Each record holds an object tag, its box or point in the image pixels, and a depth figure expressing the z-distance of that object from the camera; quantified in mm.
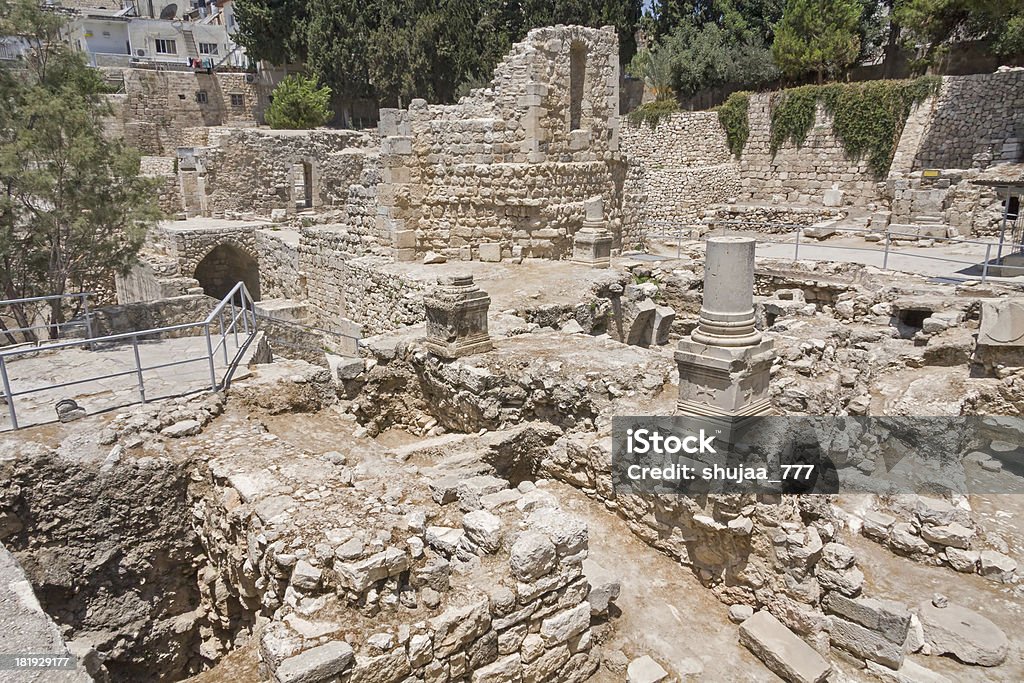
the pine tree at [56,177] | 11852
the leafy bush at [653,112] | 29870
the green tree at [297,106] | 31188
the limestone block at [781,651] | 5285
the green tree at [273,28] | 34875
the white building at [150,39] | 39438
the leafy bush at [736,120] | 27797
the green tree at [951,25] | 22250
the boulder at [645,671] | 5195
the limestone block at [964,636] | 5480
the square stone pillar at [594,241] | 15148
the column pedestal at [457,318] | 9055
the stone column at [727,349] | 6551
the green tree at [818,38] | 26875
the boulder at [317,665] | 3959
